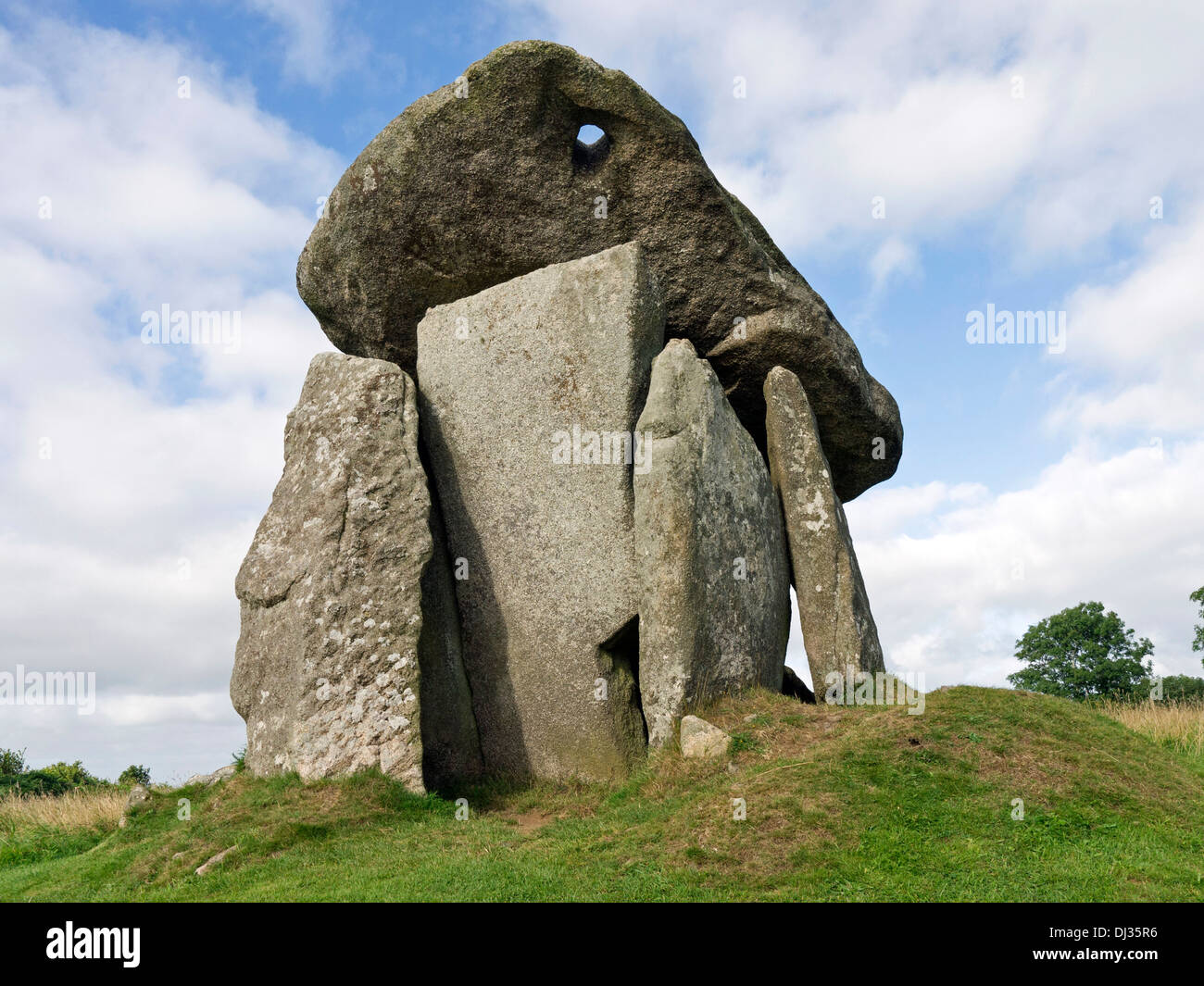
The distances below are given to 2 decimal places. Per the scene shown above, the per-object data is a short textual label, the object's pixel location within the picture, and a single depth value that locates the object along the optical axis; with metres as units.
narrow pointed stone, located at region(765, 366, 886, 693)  13.03
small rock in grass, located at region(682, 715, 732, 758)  10.49
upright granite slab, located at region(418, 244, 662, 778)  12.08
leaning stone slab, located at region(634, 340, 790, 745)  11.37
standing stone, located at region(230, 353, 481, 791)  10.98
